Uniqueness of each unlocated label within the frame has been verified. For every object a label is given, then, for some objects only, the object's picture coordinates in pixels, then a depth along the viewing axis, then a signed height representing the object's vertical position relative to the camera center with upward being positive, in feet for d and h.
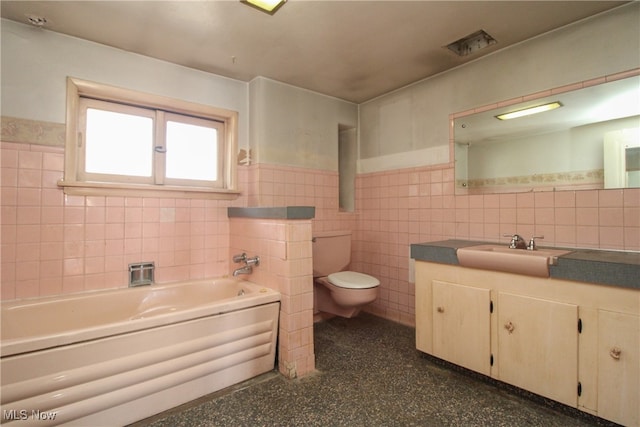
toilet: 7.67 -1.72
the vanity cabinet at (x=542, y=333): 4.32 -1.99
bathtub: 4.14 -2.25
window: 6.65 +1.88
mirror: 5.59 +1.66
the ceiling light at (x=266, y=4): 5.32 +3.94
